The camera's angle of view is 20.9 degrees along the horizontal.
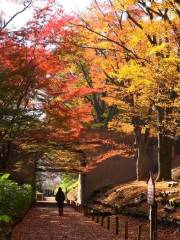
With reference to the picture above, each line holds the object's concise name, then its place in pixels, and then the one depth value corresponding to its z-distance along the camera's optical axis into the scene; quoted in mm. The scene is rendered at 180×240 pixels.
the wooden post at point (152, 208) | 12273
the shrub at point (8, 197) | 12848
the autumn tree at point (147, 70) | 17703
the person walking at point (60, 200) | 27516
